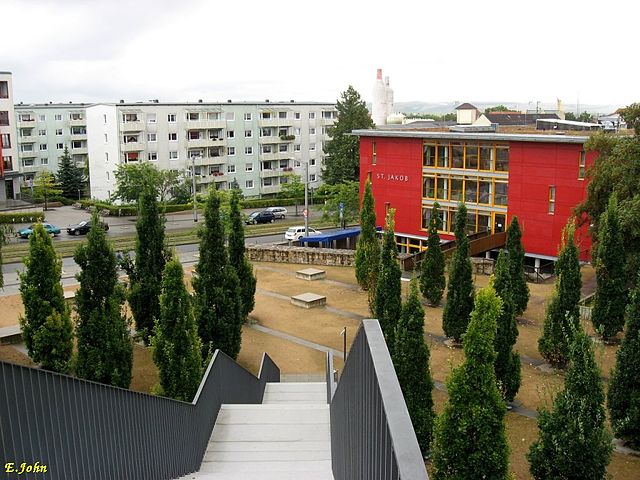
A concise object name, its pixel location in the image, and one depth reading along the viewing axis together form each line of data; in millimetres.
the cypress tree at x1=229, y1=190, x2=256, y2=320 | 23141
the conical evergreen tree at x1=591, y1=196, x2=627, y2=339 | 21078
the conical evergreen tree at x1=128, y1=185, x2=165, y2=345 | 20250
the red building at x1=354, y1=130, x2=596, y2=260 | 33812
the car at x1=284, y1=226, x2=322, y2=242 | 47438
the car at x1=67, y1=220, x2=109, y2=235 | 49906
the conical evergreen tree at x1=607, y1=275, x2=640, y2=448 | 14258
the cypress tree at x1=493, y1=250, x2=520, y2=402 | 16266
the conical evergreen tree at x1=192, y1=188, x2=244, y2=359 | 18578
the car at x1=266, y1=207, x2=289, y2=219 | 60169
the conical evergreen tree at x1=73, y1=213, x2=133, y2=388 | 15586
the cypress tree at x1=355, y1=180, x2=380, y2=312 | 29078
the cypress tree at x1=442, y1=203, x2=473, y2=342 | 21656
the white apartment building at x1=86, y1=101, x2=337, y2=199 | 64188
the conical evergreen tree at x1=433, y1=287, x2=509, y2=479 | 10453
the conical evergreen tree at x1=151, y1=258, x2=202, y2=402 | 14086
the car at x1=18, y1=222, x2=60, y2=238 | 48031
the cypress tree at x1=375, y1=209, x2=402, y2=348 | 18328
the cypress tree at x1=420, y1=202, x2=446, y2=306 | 27188
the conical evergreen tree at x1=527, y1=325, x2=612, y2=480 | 10992
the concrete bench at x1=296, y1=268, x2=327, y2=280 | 32344
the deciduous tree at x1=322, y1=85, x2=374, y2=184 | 64250
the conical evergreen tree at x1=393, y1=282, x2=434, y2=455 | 14055
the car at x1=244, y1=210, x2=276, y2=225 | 57147
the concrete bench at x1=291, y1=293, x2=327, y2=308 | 27297
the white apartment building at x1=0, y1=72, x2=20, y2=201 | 57906
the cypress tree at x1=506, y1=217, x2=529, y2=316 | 24719
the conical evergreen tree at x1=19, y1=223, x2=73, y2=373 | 17062
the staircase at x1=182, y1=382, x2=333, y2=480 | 9023
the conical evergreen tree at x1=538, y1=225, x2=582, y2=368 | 19109
